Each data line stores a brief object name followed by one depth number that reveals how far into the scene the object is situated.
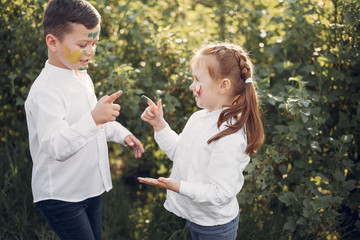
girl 1.88
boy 1.91
